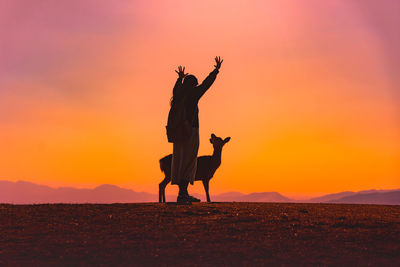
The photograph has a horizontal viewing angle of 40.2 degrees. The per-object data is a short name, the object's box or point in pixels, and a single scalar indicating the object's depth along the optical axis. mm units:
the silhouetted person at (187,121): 16906
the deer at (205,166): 19766
